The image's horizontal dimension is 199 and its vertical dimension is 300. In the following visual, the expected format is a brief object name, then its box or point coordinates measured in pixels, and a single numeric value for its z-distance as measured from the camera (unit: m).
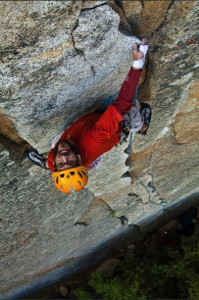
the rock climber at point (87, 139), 2.00
